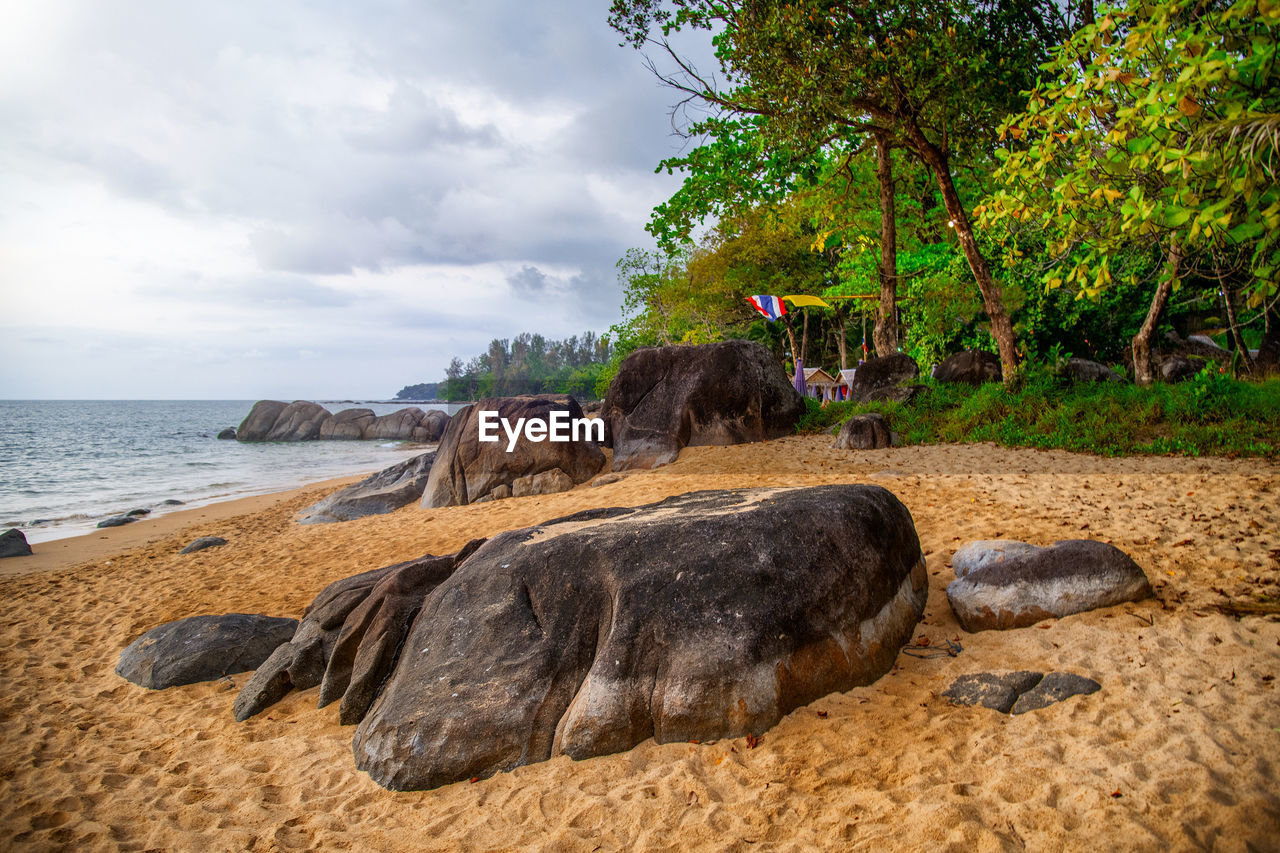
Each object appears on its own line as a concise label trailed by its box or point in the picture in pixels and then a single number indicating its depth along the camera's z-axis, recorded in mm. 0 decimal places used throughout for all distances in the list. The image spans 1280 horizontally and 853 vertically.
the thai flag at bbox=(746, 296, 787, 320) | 20156
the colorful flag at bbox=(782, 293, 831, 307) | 22000
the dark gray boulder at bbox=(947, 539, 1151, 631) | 4539
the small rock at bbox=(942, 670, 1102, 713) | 3619
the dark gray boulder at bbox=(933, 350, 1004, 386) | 14484
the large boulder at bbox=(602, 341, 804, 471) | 13688
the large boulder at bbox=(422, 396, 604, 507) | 12883
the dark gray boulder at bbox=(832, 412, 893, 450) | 12078
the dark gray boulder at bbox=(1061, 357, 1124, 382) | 14328
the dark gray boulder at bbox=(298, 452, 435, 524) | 13258
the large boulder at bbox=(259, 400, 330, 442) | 45500
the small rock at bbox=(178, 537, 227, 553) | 10688
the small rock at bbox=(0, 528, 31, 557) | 11070
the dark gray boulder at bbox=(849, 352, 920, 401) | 15906
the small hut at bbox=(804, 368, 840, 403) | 22953
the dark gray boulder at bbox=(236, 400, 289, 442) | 45000
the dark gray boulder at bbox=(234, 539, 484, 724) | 4438
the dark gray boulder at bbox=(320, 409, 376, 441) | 45781
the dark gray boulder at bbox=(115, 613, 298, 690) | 5461
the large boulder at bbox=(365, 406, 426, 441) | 46156
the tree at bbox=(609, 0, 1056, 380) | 10062
